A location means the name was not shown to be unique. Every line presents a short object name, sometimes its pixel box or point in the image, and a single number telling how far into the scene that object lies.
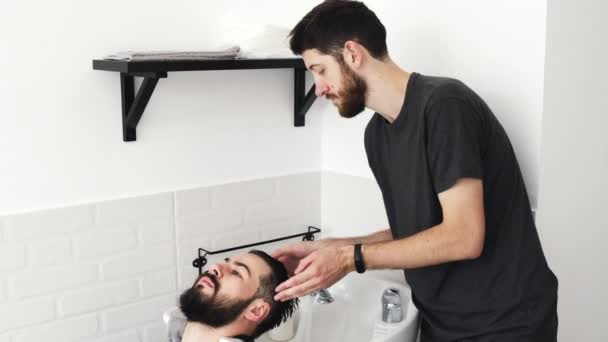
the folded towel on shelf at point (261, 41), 2.05
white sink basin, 2.01
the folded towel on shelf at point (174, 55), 1.77
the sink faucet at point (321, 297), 2.07
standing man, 1.51
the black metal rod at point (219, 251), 2.17
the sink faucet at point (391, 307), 1.96
